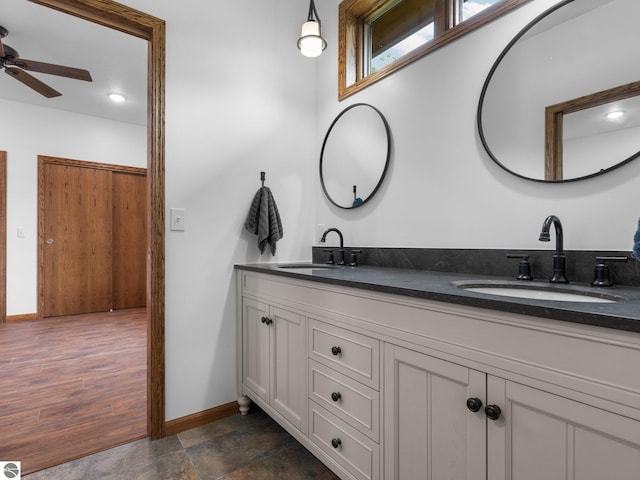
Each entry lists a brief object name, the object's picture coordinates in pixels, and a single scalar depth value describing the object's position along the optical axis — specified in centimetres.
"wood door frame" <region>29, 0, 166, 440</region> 171
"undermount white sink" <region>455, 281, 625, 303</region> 94
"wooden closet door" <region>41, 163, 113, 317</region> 412
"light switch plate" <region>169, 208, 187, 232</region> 178
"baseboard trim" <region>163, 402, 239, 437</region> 175
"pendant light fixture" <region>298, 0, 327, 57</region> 174
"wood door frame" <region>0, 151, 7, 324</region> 383
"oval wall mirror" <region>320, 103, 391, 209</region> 190
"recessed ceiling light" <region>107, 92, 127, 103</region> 378
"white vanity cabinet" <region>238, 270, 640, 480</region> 64
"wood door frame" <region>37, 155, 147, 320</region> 404
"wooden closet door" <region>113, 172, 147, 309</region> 462
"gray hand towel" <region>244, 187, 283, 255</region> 199
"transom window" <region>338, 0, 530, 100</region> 150
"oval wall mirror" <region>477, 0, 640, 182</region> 107
